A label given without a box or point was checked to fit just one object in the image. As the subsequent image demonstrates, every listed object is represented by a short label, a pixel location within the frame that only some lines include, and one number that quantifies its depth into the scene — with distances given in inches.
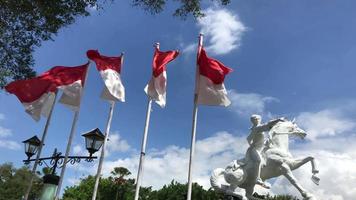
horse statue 491.8
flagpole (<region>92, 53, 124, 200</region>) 477.4
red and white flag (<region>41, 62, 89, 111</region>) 517.7
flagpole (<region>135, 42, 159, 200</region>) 429.8
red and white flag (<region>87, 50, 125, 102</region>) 498.0
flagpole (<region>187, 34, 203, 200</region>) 393.4
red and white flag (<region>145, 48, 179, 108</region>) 467.8
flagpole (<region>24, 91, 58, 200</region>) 511.1
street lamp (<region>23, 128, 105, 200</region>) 488.7
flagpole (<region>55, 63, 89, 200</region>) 487.5
